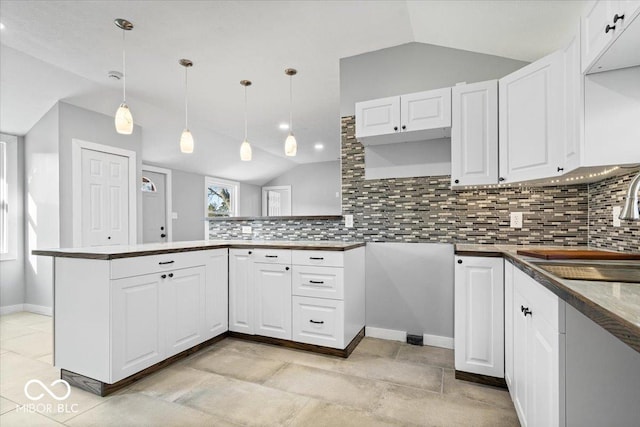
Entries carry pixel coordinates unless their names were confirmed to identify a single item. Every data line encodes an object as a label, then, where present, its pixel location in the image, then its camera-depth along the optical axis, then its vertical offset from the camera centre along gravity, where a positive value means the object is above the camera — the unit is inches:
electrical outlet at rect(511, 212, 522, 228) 98.0 -2.4
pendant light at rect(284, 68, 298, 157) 119.6 +26.8
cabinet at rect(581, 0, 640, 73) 46.7 +28.3
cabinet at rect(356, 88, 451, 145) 97.5 +30.5
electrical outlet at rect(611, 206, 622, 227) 71.4 -0.7
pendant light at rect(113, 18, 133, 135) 90.4 +26.2
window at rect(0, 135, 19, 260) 154.6 +7.8
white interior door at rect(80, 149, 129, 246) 153.3 +6.9
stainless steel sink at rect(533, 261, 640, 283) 43.4 -9.2
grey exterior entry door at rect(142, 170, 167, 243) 213.3 +3.3
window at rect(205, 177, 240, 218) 267.6 +13.1
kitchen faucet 41.1 +1.3
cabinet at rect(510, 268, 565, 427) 39.8 -21.8
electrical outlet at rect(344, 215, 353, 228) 121.3 -3.5
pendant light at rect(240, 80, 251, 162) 124.9 +23.8
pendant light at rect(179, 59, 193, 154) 108.5 +24.0
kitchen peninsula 76.9 -26.5
